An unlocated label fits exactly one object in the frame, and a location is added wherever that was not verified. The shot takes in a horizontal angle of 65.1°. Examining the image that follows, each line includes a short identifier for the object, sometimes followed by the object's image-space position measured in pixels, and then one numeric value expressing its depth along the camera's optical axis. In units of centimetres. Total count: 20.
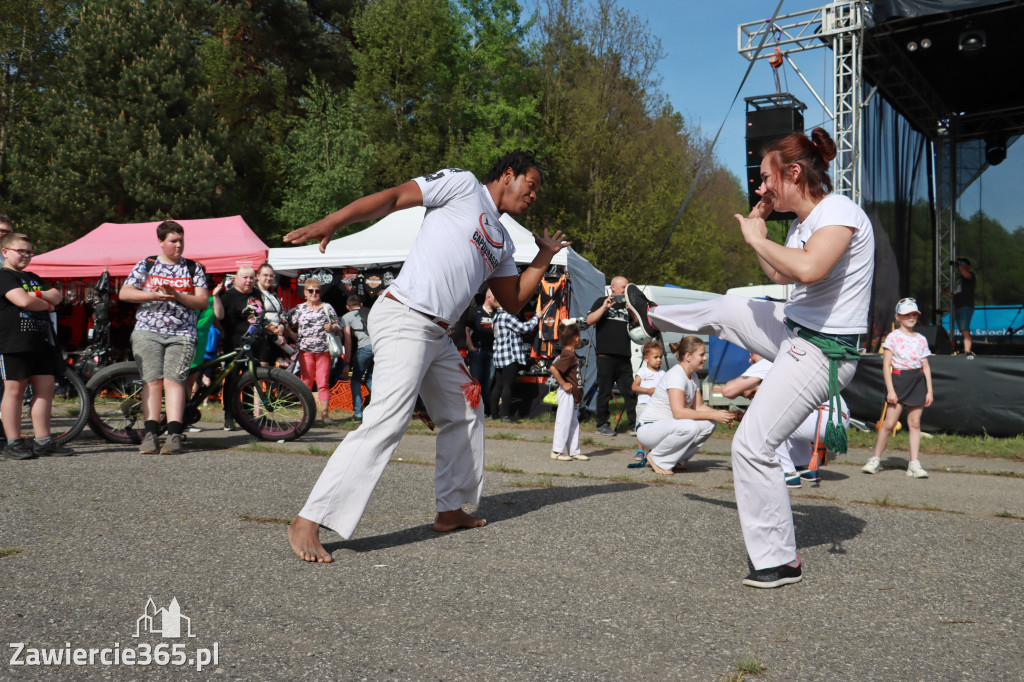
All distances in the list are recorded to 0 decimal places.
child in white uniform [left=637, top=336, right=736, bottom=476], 691
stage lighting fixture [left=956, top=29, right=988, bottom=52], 1255
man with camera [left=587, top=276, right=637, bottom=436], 1072
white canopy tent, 1345
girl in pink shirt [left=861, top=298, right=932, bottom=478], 788
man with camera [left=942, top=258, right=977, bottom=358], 1698
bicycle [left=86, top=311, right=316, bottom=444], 770
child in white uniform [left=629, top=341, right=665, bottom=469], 822
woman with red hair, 343
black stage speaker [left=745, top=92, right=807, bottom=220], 1319
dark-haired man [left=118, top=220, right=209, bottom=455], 704
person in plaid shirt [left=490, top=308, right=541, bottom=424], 1116
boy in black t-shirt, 674
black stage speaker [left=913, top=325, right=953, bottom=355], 1318
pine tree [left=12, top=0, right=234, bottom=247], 2689
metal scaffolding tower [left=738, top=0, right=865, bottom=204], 1314
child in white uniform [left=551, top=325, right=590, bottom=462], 783
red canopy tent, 1457
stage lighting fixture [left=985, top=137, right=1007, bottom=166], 1730
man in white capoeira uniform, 369
